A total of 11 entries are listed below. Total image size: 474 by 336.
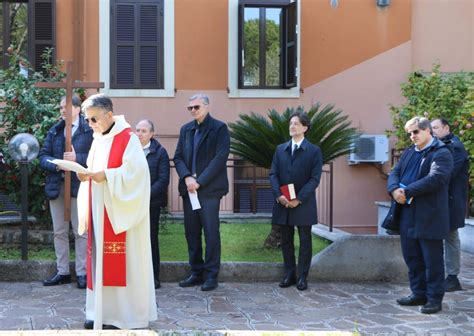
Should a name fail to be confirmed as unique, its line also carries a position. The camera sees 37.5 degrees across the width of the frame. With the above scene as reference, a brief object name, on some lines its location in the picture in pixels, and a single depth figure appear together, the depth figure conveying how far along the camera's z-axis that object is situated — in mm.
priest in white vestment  5695
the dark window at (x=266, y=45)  13180
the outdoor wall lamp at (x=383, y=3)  13344
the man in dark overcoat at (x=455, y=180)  7383
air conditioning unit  13289
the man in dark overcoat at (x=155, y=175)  7551
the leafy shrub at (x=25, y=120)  8695
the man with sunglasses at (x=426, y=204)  6516
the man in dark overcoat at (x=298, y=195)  7582
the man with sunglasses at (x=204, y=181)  7527
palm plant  8703
